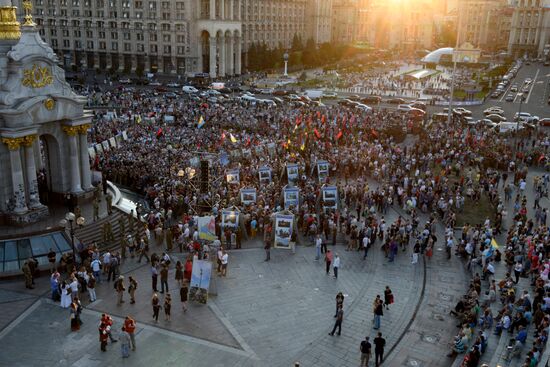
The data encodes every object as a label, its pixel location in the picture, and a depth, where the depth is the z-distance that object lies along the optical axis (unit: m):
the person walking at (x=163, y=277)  23.08
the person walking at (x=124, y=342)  18.70
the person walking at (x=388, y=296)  22.42
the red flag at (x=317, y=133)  46.60
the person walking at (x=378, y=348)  18.58
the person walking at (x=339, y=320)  20.38
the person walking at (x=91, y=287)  22.44
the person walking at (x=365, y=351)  18.11
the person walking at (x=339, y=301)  20.59
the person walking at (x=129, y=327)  18.80
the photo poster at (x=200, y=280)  22.70
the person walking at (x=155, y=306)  20.87
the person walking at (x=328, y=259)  25.97
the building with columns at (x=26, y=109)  26.56
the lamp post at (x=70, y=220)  22.79
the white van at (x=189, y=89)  80.81
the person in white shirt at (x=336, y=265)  25.36
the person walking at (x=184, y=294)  21.58
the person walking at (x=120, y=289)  22.00
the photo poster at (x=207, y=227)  27.25
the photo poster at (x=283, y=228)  28.78
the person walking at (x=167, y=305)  20.98
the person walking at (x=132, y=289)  22.19
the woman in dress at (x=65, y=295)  21.72
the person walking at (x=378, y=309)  20.81
